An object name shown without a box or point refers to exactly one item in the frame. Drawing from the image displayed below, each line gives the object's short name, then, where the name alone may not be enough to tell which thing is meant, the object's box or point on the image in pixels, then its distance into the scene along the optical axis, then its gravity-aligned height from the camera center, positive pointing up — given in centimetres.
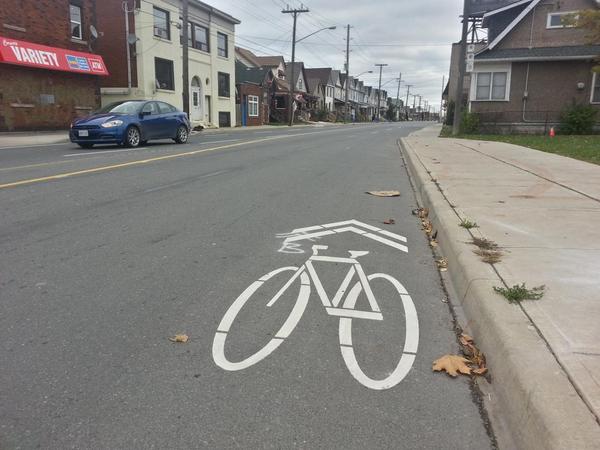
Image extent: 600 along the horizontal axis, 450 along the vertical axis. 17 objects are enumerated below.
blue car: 1517 -31
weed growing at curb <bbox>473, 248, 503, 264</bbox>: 430 -110
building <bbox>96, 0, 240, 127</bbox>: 3130 +390
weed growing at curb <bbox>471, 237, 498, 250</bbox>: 472 -109
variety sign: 2156 +241
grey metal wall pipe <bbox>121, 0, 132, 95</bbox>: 3072 +419
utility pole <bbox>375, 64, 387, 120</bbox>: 10638 +1073
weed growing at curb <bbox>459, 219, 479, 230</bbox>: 551 -106
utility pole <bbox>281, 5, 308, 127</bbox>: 4800 +672
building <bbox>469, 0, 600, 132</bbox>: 2614 +258
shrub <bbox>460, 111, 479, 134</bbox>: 2667 -5
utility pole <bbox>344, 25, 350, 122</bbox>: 7294 +934
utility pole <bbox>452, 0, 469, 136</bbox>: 2412 +290
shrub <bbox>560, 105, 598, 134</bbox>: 2458 +25
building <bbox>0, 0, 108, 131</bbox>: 2211 +215
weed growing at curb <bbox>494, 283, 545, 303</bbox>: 343 -111
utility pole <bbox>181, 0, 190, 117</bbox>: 2830 +214
